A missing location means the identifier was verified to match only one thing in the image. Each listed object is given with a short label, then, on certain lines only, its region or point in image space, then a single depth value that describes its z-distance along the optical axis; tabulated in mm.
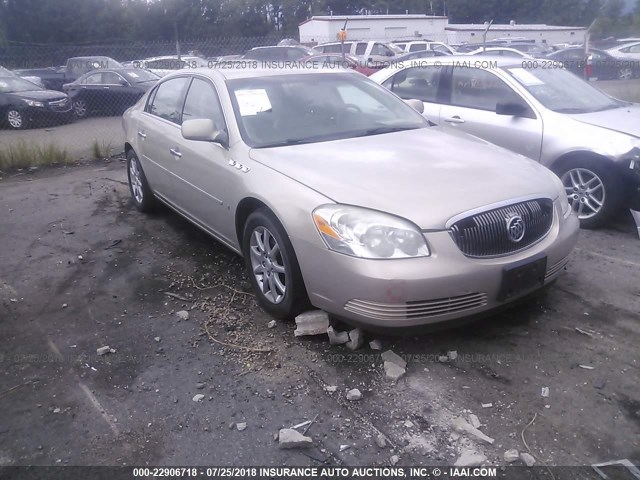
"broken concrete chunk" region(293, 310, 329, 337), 3488
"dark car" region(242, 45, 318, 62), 21000
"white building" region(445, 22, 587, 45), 38812
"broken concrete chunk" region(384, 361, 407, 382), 3129
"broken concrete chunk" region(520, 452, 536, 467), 2496
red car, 17781
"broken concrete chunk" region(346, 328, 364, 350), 3398
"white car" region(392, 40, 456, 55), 23859
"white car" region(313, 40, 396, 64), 21209
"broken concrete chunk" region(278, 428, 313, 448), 2633
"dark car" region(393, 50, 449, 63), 18094
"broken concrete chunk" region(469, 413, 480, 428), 2746
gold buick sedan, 3041
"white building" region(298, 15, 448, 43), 32375
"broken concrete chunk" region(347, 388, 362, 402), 2969
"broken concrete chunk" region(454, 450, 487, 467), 2498
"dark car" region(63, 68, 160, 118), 15008
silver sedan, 5168
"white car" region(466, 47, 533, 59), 17953
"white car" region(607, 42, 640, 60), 22873
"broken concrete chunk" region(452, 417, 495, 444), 2657
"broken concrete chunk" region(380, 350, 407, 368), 3229
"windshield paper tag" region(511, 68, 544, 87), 5926
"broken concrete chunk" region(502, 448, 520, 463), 2517
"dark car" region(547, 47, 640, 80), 19500
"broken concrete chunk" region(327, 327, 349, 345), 3448
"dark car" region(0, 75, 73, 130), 13234
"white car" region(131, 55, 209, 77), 18141
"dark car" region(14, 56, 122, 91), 17469
